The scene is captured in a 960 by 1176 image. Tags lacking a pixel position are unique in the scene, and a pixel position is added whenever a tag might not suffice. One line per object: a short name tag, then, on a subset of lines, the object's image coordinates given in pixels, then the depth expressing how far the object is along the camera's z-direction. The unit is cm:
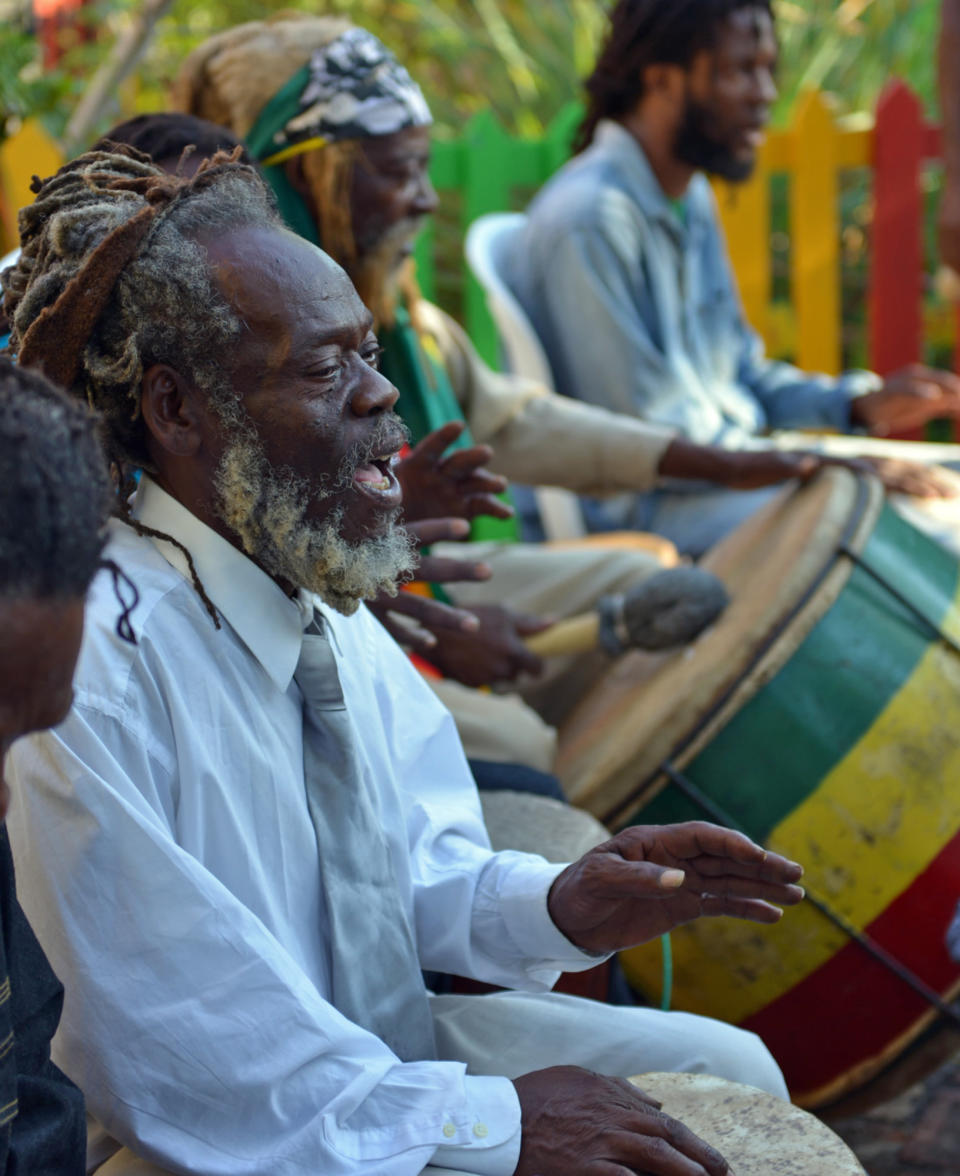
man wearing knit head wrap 299
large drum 257
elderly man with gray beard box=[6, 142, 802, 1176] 149
